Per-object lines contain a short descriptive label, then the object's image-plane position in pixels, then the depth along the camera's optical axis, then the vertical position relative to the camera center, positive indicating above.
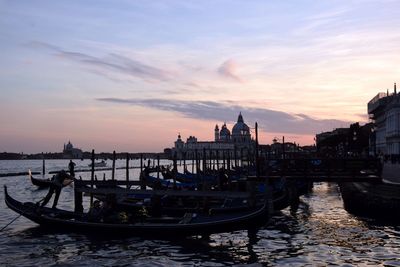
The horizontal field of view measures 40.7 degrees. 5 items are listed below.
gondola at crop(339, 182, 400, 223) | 24.48 -1.69
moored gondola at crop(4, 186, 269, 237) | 19.05 -2.12
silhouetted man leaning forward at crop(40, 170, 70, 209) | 24.08 -0.68
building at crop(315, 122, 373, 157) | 89.51 +5.03
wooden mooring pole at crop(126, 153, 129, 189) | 30.44 +0.07
